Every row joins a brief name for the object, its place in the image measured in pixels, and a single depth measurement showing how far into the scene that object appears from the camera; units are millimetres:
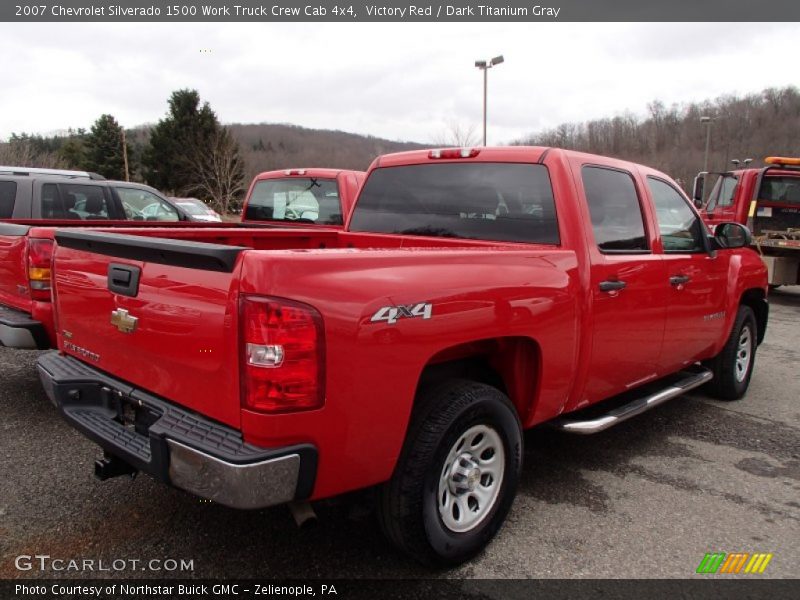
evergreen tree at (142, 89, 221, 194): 48562
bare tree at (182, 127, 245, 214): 39188
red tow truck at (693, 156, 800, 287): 11734
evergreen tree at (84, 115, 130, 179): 53094
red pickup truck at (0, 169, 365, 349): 4363
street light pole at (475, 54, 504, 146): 23478
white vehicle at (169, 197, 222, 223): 22156
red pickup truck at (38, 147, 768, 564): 2074
